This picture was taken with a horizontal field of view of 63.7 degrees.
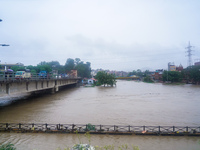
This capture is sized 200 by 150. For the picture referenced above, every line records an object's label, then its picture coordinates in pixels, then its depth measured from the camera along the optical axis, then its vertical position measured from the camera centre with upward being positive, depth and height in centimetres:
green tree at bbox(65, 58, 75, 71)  10532 +742
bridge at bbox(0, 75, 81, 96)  1994 -130
